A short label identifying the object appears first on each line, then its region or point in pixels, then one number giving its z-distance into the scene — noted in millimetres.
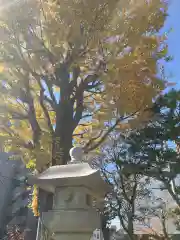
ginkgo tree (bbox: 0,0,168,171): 3963
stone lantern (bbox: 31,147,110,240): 2327
